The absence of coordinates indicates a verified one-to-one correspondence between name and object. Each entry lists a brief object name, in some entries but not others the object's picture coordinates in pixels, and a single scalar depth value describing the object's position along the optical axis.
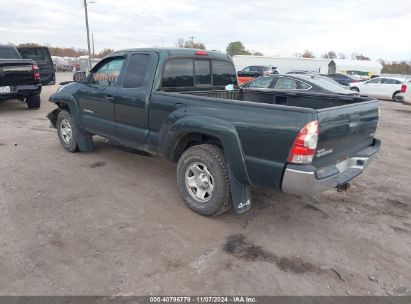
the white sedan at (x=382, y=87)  19.34
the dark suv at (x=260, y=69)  30.18
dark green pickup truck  3.07
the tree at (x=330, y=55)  82.93
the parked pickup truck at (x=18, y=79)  9.20
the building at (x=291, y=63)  45.06
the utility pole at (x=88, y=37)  26.24
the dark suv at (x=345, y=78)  24.52
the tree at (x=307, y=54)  85.56
